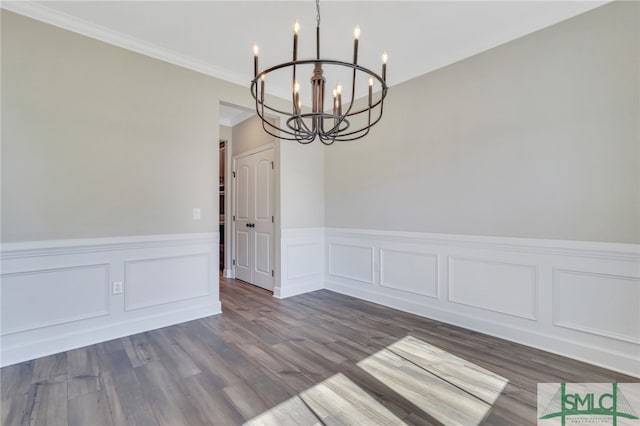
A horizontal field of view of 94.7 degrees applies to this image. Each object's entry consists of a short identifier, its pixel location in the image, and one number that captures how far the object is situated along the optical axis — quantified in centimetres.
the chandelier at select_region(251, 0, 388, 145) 139
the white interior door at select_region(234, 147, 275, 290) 427
